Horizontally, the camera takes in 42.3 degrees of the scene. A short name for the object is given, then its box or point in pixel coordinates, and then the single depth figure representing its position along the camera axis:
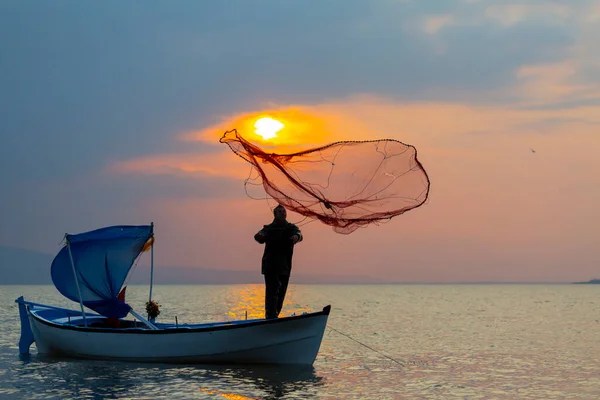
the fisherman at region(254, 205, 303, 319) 19.20
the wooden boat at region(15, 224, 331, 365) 19.69
